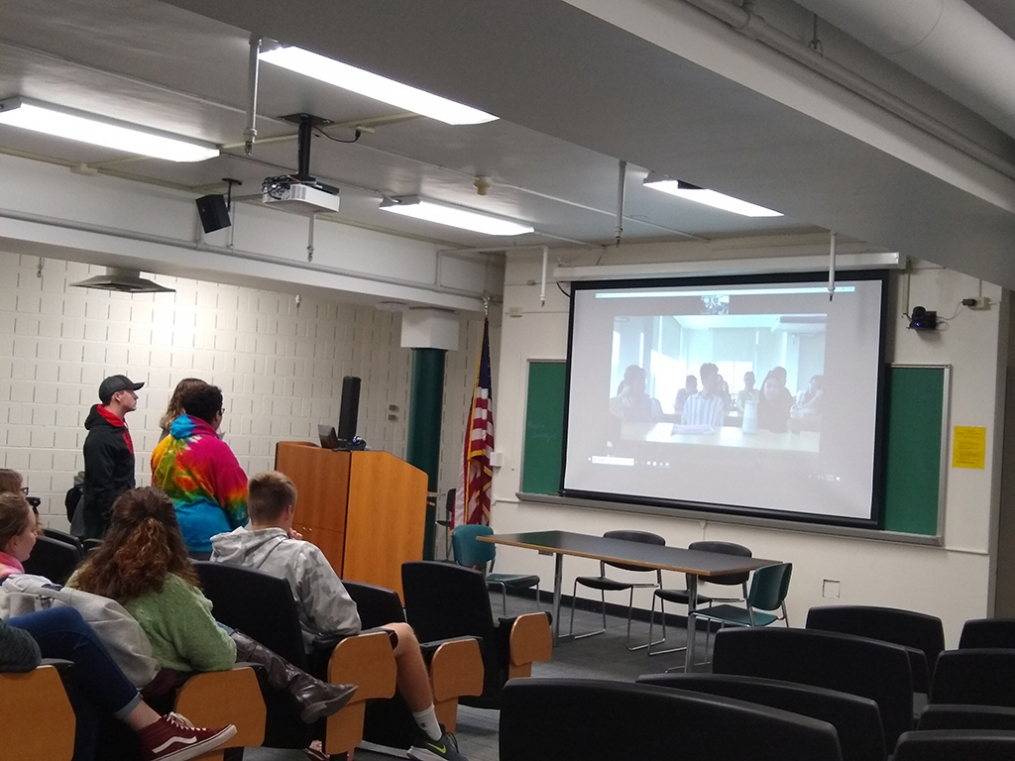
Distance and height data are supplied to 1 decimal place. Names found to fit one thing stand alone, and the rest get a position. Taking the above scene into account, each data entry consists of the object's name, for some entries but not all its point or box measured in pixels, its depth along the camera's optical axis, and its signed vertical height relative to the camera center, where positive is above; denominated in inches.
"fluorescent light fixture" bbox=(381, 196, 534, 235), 290.7 +54.5
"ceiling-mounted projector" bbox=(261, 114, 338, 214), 209.8 +40.7
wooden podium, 297.6 -30.7
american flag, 370.0 -21.0
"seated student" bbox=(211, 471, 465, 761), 149.3 -25.5
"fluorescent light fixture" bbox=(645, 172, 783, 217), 240.5 +54.0
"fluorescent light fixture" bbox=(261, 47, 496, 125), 173.0 +54.1
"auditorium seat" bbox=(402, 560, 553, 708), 179.0 -36.8
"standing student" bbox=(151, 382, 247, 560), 179.5 -14.4
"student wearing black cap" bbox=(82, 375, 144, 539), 227.6 -15.1
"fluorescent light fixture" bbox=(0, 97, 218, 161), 219.3 +54.8
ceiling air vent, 295.1 +28.6
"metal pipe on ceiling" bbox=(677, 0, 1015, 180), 118.6 +45.9
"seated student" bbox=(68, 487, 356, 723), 122.6 -22.8
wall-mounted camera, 281.0 +31.0
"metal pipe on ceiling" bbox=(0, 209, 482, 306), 267.1 +39.9
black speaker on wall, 274.8 +46.0
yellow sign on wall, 275.1 -1.9
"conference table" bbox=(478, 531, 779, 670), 241.3 -32.9
